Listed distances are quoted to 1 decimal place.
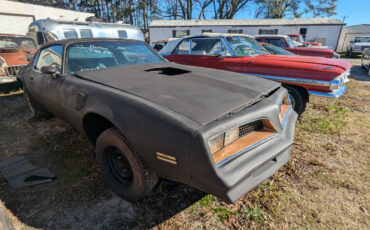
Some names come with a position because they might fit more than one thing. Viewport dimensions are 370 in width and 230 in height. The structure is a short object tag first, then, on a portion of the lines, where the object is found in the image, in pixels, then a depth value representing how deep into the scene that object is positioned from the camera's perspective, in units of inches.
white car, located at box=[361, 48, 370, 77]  361.3
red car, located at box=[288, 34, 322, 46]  512.9
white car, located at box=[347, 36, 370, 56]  659.5
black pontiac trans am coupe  52.3
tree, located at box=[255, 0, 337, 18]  1047.0
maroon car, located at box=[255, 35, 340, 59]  310.9
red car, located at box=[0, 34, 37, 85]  217.6
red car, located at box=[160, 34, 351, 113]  131.3
